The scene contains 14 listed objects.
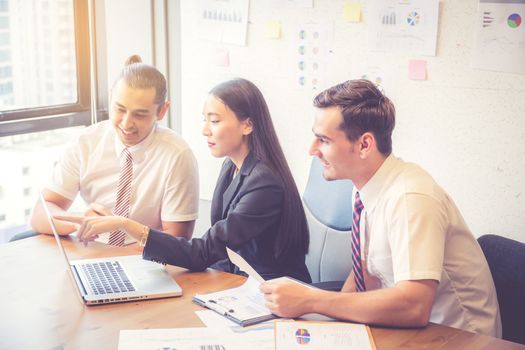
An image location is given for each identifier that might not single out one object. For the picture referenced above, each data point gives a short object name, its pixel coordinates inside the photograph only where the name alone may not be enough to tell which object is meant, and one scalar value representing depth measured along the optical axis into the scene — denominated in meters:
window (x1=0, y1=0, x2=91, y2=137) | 3.15
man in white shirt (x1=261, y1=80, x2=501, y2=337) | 1.54
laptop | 1.72
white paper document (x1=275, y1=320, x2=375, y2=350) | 1.44
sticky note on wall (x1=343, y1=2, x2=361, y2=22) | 2.68
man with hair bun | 2.29
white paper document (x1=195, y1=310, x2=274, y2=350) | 1.47
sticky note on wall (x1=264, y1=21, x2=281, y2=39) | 2.96
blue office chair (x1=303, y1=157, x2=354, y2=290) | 2.22
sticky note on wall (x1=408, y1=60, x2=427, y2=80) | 2.55
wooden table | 1.48
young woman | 2.02
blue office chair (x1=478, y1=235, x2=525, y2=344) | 1.85
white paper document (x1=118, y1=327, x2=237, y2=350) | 1.44
